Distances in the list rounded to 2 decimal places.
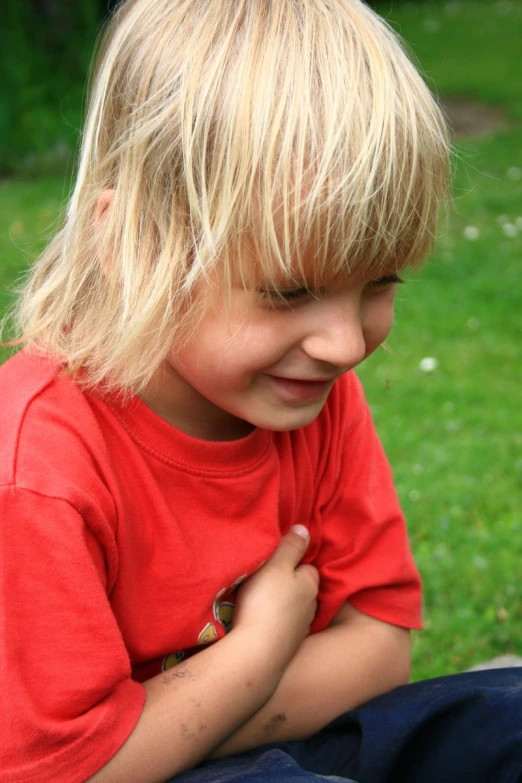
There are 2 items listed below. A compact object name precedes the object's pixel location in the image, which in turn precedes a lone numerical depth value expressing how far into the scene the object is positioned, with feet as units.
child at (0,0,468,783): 4.56
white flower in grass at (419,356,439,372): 15.65
